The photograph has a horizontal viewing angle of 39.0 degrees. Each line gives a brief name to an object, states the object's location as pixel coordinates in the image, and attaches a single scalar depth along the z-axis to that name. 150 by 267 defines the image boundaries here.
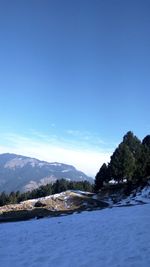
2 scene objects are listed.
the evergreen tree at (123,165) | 53.33
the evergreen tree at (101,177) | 61.97
